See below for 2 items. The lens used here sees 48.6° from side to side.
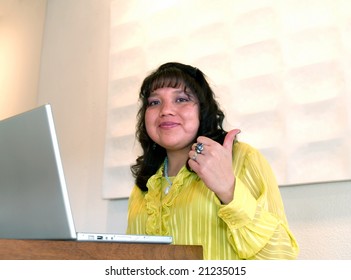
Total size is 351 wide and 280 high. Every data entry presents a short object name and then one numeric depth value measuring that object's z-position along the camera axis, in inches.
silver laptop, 24.7
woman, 33.1
